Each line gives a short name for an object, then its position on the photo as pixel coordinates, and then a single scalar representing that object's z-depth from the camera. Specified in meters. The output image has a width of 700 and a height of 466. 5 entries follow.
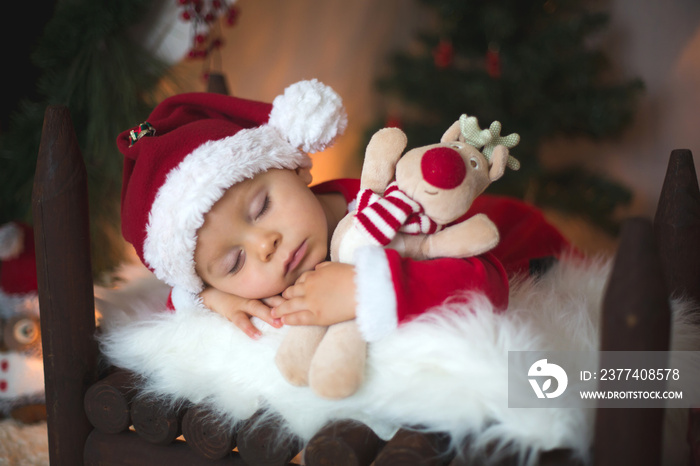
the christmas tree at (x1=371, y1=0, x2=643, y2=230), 1.95
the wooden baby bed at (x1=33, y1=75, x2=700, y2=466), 0.72
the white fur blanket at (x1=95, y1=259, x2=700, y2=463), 0.65
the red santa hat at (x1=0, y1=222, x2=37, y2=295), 1.22
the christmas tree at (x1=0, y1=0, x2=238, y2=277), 1.32
